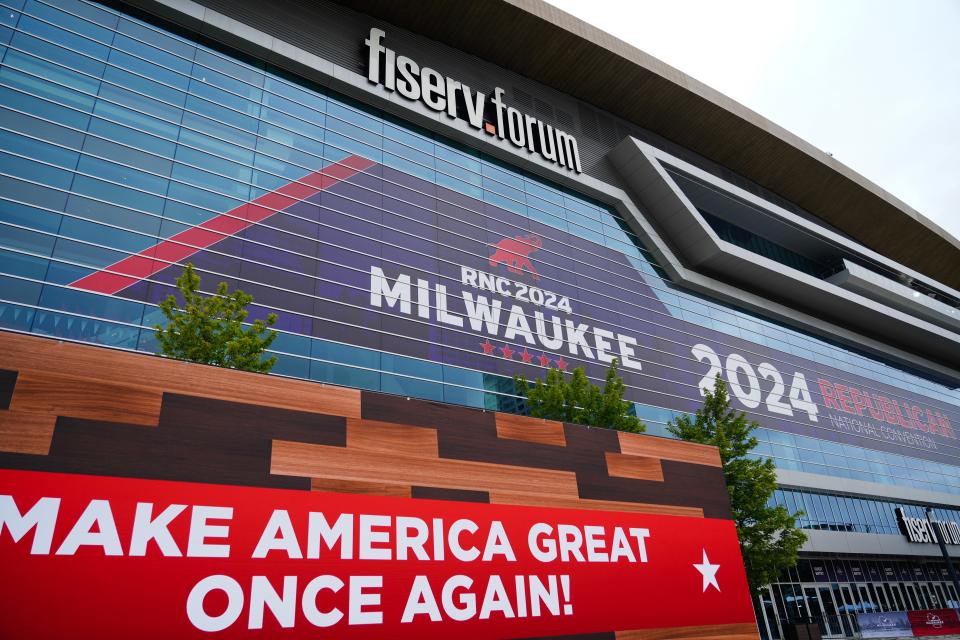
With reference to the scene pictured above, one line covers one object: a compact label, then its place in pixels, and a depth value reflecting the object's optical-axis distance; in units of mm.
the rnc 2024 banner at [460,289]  20172
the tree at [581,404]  18531
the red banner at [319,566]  4648
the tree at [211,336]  13539
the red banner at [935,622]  28891
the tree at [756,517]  19359
